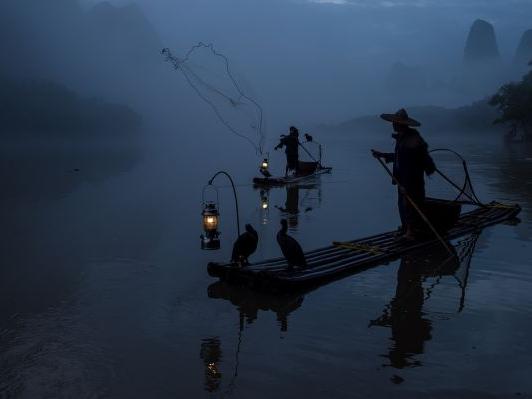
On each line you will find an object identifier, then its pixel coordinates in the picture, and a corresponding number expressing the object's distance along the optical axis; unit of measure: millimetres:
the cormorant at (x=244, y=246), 7477
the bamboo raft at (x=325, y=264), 7141
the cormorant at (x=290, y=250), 7422
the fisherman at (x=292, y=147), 21344
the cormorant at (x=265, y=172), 20547
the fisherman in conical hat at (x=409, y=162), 9516
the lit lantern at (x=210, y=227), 7805
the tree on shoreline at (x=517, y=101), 59997
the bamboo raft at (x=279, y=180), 20469
